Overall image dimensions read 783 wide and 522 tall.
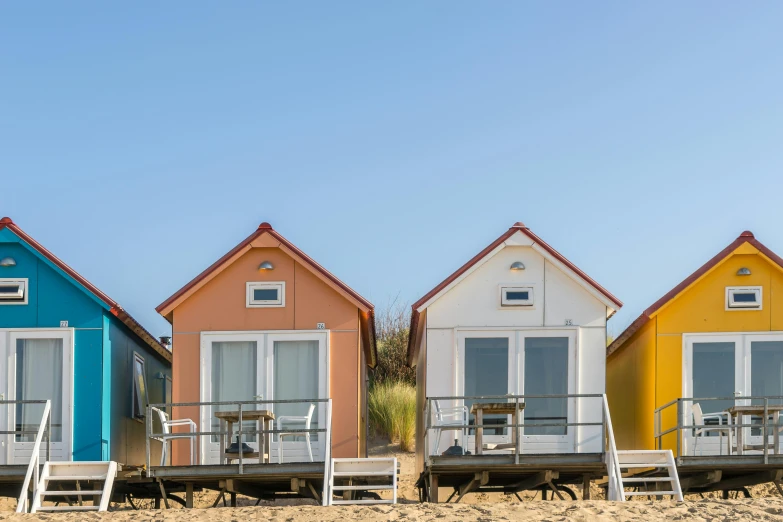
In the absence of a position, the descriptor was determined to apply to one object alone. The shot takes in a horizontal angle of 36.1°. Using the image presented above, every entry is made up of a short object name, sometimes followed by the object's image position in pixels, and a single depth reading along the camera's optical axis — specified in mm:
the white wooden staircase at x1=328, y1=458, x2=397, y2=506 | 17328
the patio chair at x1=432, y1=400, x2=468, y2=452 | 18672
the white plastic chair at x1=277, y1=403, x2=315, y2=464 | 18547
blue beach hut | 19000
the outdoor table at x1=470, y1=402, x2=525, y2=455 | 17812
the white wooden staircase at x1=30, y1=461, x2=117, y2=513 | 17188
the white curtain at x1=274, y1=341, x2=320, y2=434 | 19188
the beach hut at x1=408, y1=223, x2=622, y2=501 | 18984
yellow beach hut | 19312
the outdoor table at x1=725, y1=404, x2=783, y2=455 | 17922
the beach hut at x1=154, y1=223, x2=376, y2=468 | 19062
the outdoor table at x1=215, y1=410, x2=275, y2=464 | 17523
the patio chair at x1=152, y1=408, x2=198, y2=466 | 17828
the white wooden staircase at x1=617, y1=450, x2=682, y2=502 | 17473
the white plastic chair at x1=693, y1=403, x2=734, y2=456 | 18889
